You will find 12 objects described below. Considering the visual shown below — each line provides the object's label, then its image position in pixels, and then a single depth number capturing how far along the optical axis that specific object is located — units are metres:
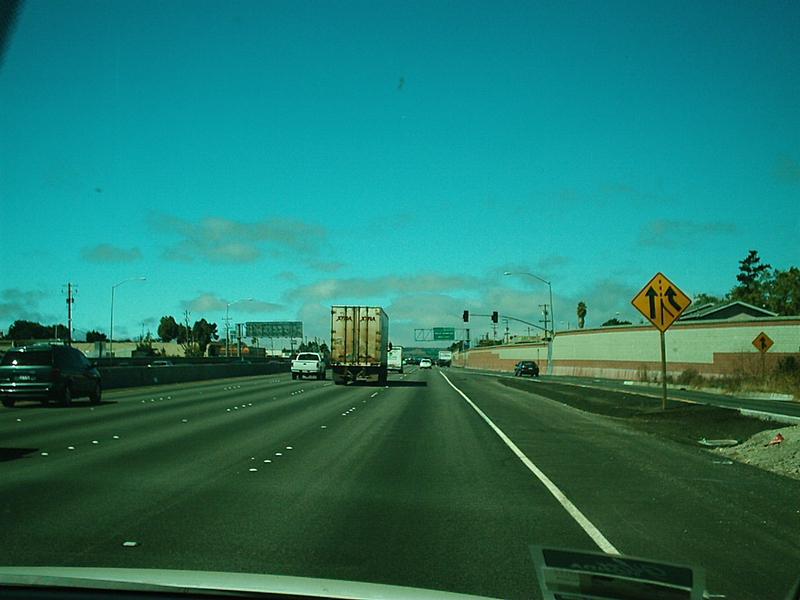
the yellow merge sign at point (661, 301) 22.73
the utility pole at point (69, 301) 71.22
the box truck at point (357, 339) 44.31
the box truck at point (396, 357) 94.11
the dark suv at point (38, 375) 24.94
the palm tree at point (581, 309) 124.31
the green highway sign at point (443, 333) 157.25
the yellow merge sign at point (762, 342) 40.32
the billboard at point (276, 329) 136.75
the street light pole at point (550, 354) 80.60
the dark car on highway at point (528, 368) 73.69
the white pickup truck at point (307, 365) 58.45
